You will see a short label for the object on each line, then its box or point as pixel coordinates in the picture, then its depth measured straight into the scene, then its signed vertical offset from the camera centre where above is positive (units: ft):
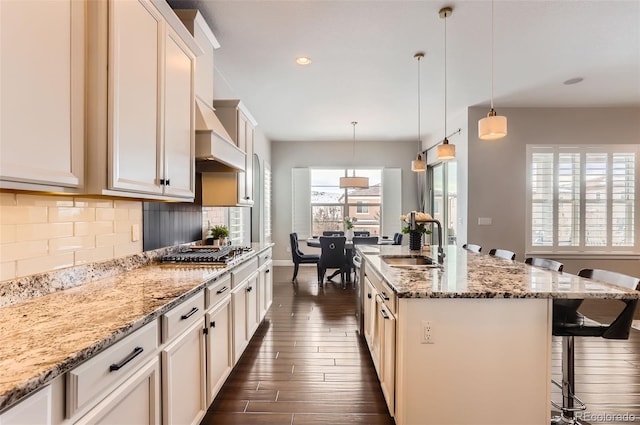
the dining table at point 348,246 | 18.30 -1.91
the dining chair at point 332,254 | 17.56 -2.26
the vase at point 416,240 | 11.00 -0.93
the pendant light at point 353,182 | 20.24 +1.91
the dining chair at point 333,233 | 22.07 -1.39
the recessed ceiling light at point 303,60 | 11.12 +5.30
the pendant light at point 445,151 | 11.91 +2.27
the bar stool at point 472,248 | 11.98 -1.34
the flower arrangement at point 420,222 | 10.48 -0.30
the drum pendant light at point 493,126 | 8.21 +2.19
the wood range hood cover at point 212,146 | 7.67 +1.70
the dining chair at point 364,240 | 18.93 -1.60
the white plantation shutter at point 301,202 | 25.02 +0.83
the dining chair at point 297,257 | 19.38 -2.65
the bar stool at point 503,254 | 9.72 -1.32
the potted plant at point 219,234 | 10.79 -0.72
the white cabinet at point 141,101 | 4.61 +1.88
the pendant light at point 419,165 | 15.39 +2.26
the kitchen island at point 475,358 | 5.44 -2.43
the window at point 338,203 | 25.26 +0.76
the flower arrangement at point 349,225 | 20.29 -0.77
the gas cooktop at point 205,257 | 7.81 -1.11
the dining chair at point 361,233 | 21.61 -1.36
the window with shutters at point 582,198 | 16.65 +0.74
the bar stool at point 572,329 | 5.72 -2.10
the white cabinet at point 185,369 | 4.68 -2.50
